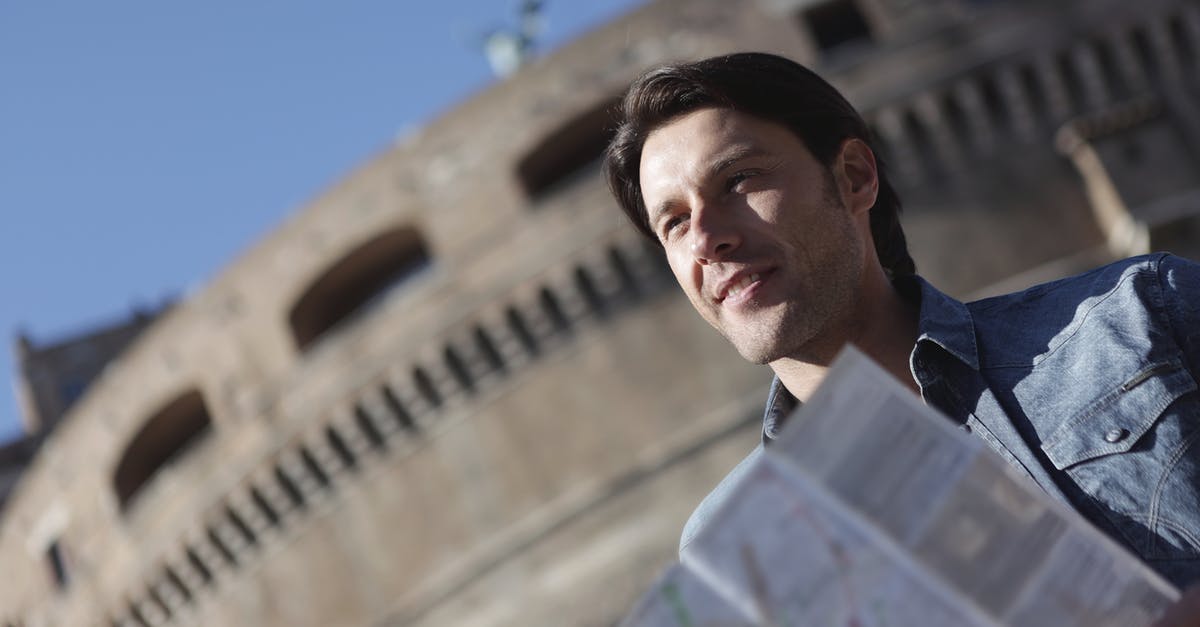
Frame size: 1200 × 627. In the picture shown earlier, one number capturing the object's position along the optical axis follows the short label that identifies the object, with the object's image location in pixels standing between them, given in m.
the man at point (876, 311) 1.25
